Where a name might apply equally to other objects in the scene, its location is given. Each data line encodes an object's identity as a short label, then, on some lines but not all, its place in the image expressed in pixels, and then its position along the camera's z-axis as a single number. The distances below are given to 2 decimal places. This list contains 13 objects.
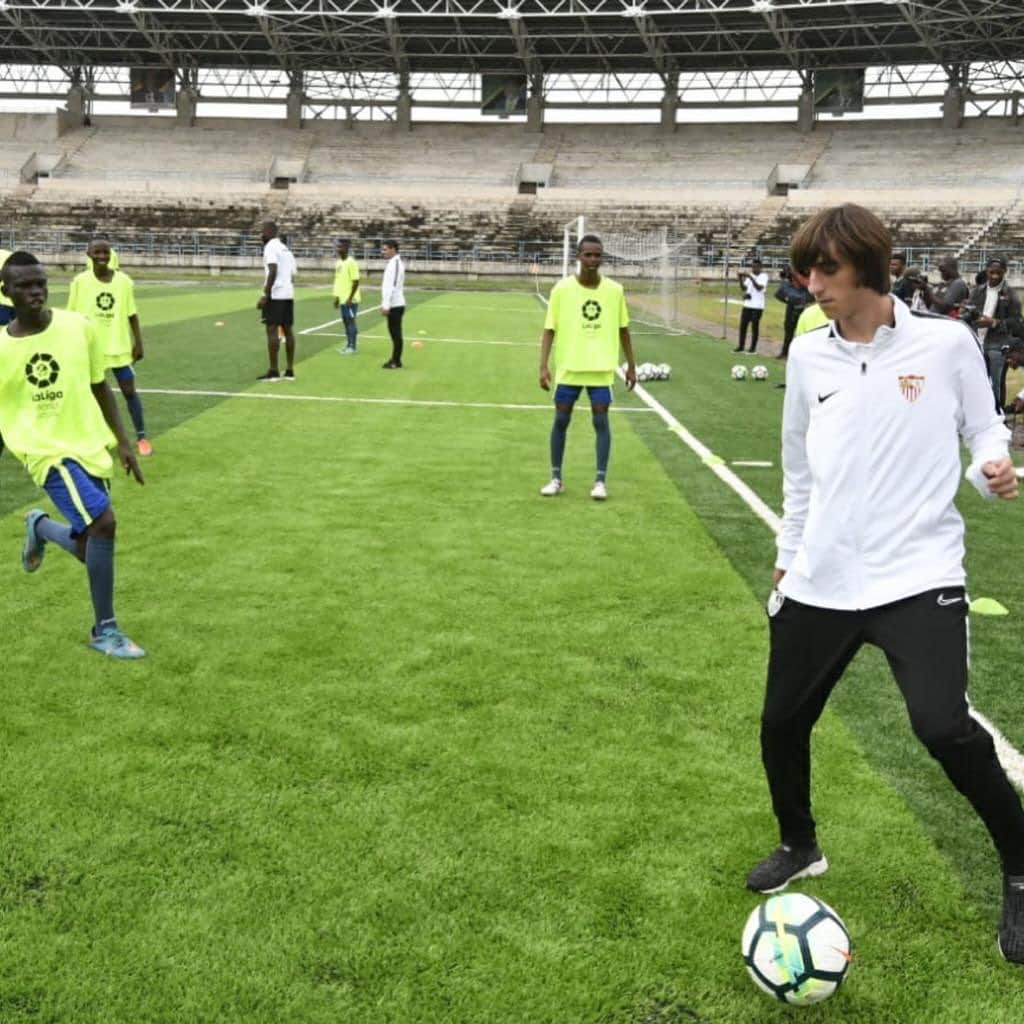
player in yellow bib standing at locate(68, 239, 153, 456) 10.04
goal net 30.97
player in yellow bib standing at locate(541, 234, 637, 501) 8.67
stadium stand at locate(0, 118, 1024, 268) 55.91
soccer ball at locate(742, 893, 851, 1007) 2.95
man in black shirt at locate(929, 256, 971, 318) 13.47
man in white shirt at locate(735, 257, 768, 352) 20.80
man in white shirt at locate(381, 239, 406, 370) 17.17
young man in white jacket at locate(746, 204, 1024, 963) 2.95
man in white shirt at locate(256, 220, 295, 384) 14.58
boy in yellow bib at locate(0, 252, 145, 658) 5.08
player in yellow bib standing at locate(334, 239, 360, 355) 18.72
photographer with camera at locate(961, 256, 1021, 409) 13.12
